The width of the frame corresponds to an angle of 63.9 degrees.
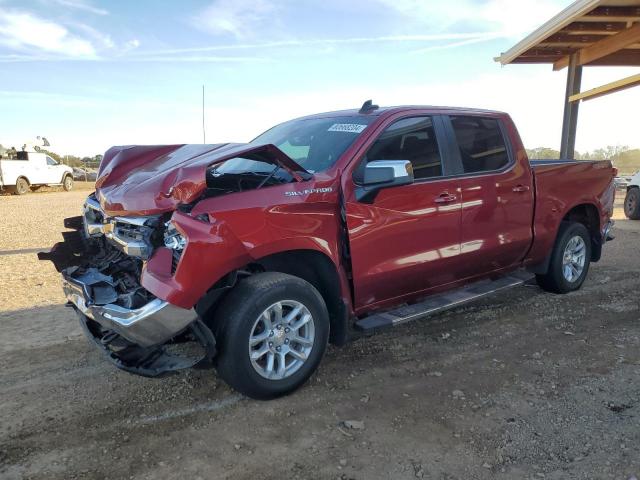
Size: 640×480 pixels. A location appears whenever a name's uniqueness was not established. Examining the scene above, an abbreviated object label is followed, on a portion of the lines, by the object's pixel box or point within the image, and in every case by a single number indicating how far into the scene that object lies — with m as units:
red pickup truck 3.10
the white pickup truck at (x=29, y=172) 23.17
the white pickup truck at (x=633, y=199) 13.15
